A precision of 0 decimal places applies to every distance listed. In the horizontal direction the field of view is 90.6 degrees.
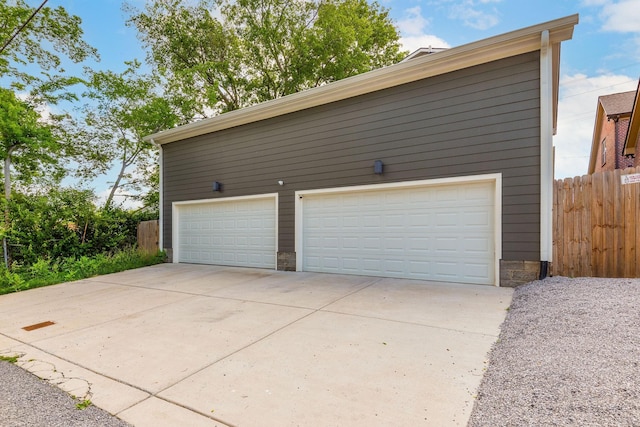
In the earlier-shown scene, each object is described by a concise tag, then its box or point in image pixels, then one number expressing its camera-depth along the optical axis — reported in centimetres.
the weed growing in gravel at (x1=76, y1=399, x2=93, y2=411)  201
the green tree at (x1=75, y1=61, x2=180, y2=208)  1138
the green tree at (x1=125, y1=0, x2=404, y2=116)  1284
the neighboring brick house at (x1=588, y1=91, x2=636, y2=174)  1265
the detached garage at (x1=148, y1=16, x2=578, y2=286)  488
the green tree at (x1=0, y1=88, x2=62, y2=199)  774
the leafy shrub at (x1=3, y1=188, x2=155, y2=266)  759
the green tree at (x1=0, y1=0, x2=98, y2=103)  912
